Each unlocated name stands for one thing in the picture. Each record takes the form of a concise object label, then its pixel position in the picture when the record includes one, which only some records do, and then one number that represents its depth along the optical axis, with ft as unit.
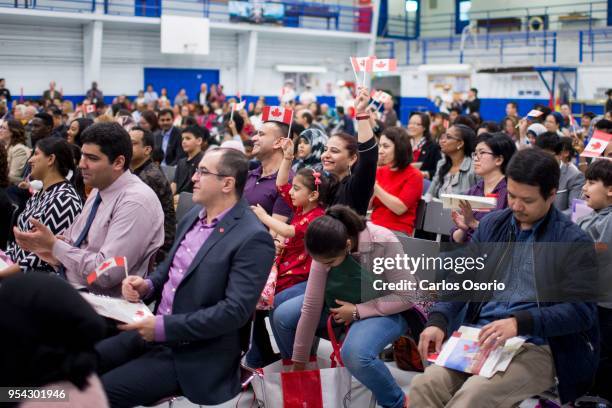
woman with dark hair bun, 9.95
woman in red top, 14.69
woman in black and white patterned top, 11.45
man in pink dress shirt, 9.95
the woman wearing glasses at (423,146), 24.41
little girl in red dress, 11.98
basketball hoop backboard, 59.16
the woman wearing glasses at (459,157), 16.46
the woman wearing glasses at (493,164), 13.32
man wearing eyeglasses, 8.23
